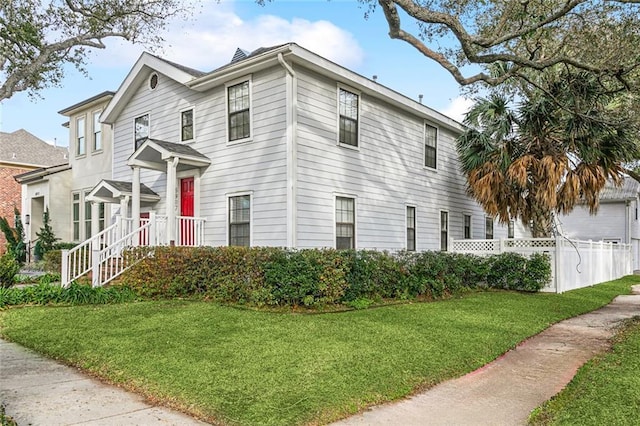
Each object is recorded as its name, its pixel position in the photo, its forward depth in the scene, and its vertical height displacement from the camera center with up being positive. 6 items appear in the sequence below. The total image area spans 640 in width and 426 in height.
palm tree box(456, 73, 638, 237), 13.54 +1.95
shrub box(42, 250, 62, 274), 15.13 -1.22
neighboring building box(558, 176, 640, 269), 27.86 +0.04
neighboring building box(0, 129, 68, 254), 25.31 +3.81
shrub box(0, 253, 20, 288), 10.39 -1.03
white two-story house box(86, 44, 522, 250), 10.91 +1.85
